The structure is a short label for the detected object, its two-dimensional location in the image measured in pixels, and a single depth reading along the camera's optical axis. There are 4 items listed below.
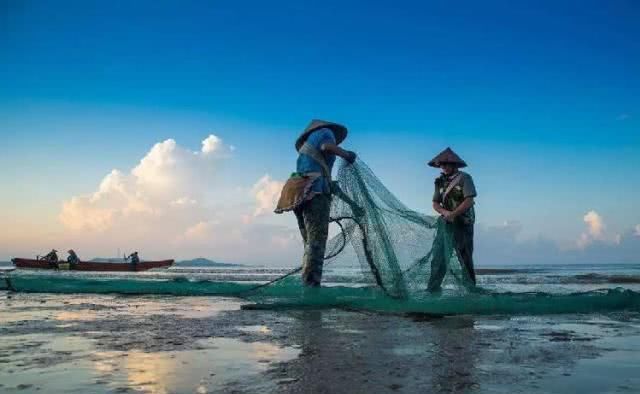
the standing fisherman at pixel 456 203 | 7.95
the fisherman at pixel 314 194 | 7.56
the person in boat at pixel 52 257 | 34.38
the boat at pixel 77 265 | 33.62
